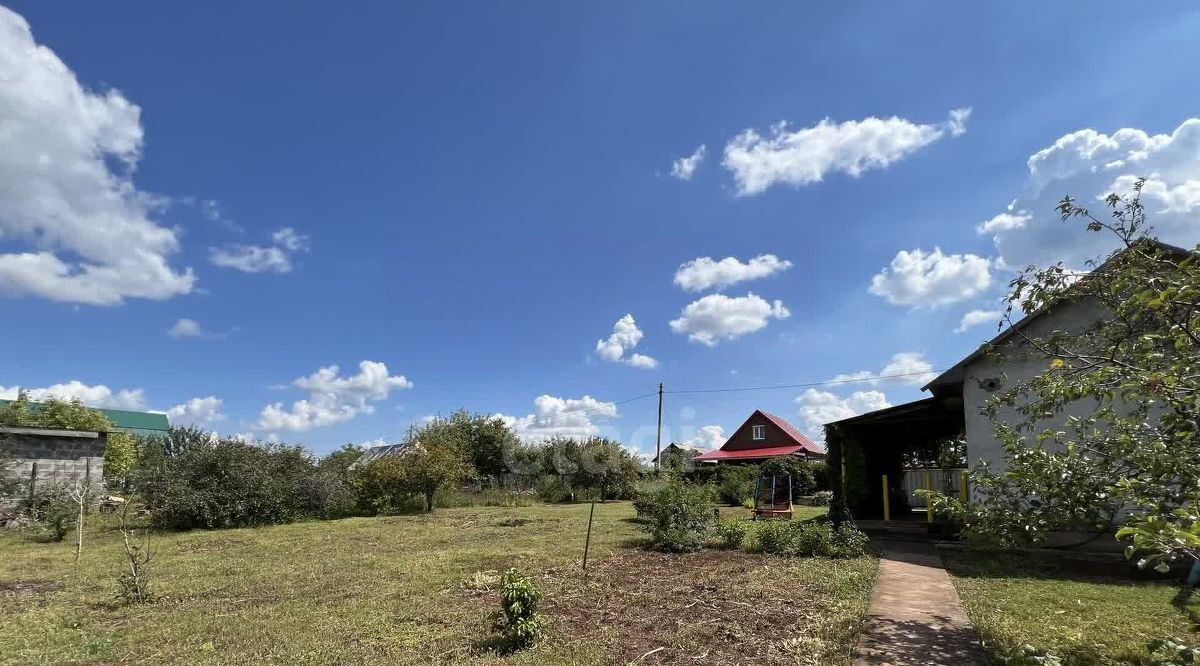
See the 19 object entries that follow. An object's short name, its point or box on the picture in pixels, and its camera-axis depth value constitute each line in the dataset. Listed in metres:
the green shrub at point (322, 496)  16.84
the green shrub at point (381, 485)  18.88
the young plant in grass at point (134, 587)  6.84
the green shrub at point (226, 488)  14.29
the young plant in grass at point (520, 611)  5.15
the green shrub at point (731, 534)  10.97
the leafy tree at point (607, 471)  27.72
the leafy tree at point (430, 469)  18.80
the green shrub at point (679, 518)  10.71
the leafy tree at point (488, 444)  29.25
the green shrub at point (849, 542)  9.66
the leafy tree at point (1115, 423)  3.24
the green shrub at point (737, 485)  22.72
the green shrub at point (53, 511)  12.59
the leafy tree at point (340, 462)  17.97
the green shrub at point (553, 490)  27.23
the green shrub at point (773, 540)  10.08
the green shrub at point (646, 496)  12.12
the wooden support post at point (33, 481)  14.88
